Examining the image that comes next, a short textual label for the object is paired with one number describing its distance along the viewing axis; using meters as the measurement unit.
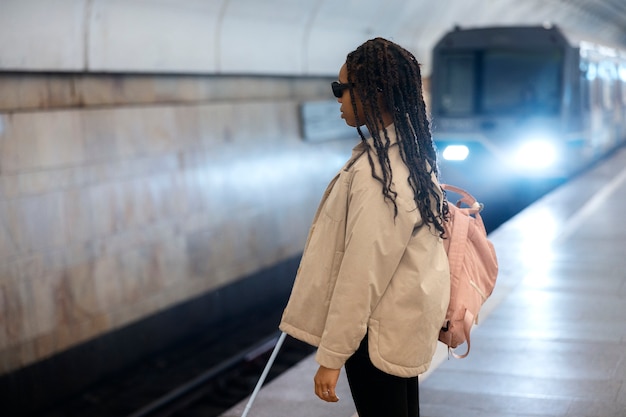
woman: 2.26
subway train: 11.88
